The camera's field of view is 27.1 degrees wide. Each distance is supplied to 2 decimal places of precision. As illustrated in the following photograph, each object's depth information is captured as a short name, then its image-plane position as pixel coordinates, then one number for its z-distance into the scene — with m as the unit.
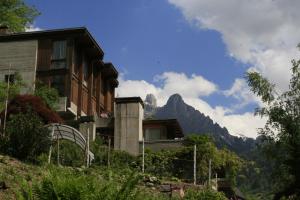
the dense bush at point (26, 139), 23.41
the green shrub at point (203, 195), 20.03
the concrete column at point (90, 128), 39.09
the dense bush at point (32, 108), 30.84
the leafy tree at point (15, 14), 49.41
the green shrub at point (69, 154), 25.64
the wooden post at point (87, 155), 25.36
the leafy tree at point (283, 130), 25.89
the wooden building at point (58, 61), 42.25
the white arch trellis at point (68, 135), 26.77
